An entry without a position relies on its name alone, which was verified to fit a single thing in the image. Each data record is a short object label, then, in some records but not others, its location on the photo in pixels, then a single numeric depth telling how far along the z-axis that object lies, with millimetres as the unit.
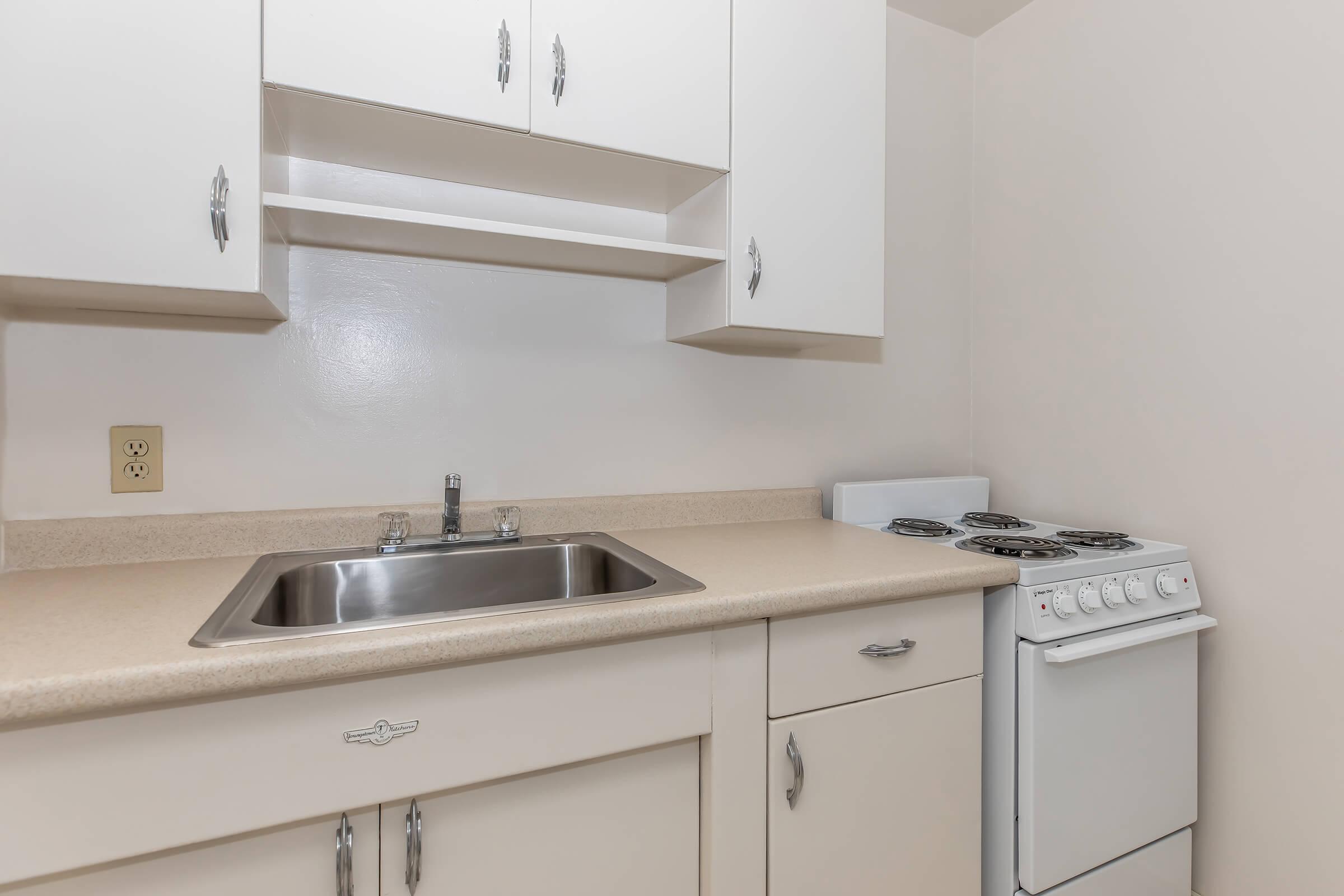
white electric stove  1294
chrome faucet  1349
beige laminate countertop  748
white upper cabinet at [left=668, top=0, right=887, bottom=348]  1454
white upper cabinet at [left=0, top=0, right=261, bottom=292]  961
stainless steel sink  1146
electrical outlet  1267
